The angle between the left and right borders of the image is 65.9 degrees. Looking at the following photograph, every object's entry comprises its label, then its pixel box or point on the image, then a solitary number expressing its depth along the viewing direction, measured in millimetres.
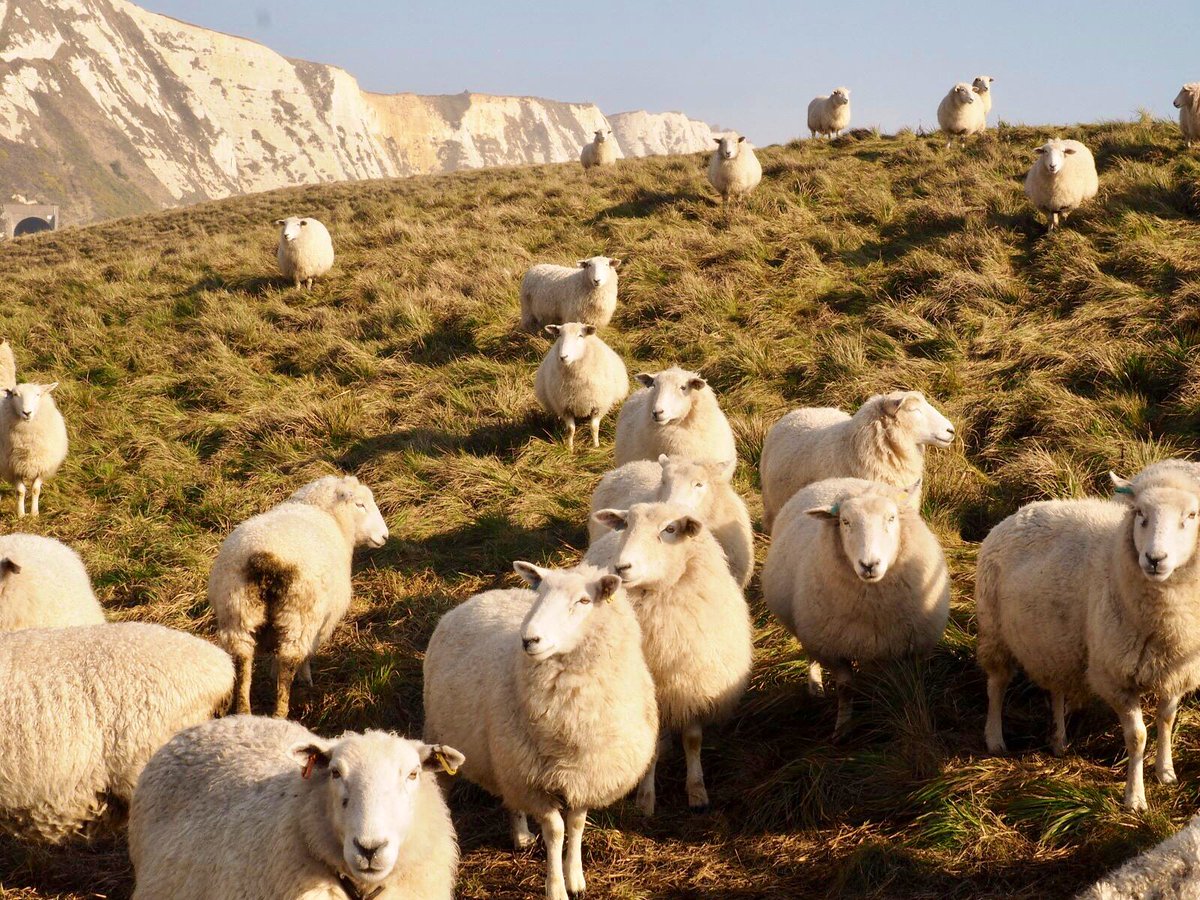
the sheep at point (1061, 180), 11859
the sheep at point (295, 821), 2773
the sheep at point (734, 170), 15570
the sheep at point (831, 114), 20359
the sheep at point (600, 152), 23844
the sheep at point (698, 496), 5801
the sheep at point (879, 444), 6902
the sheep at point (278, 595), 5574
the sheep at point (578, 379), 9586
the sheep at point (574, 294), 11586
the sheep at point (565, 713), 3947
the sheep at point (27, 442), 9117
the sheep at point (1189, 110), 13477
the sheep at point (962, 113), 17219
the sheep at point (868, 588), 4938
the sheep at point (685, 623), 4703
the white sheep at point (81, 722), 4008
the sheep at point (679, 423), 7684
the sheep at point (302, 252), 14578
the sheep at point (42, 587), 5285
